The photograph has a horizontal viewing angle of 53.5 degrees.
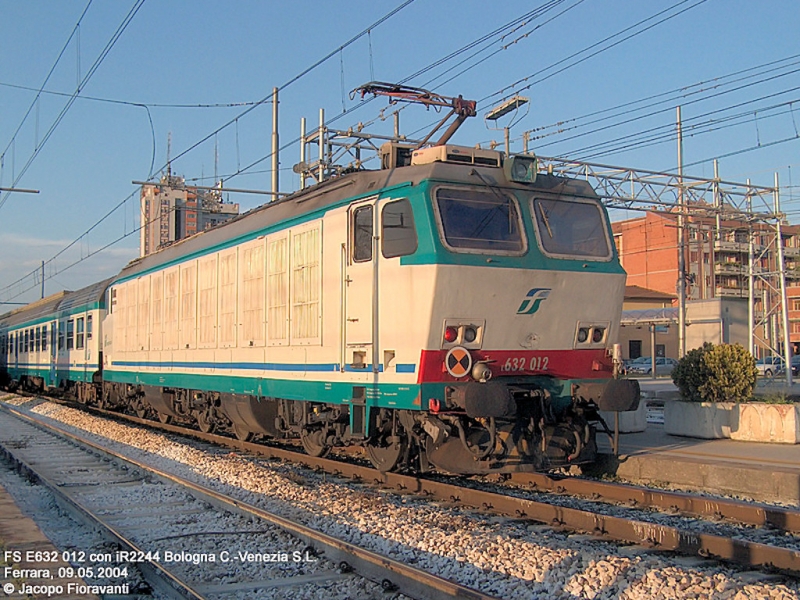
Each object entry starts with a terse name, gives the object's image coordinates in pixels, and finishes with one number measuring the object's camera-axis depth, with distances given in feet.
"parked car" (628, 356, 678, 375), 173.27
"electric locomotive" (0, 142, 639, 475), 29.50
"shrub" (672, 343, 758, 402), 44.91
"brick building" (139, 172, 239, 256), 122.31
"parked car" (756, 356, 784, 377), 133.01
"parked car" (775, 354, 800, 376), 143.62
